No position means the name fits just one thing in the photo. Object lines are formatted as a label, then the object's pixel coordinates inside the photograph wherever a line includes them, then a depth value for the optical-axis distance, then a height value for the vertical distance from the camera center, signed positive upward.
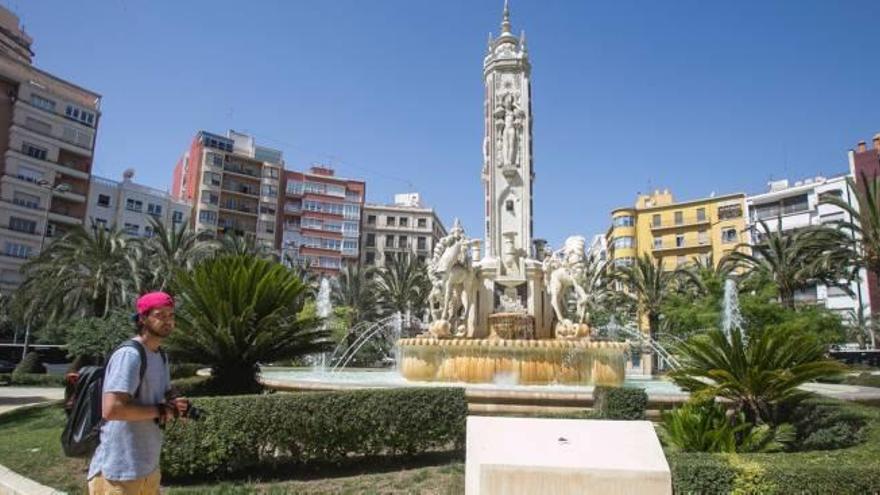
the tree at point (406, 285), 44.38 +4.67
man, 3.29 -0.44
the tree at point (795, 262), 28.50 +5.27
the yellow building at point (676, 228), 69.31 +15.43
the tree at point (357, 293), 45.53 +4.16
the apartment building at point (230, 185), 70.44 +19.12
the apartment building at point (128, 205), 59.09 +13.82
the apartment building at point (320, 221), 76.00 +16.05
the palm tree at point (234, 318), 9.87 +0.40
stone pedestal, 3.66 -0.68
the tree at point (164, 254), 30.45 +4.88
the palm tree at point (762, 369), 7.66 -0.14
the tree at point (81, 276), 28.25 +3.01
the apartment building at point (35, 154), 50.84 +16.44
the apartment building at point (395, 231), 83.75 +16.52
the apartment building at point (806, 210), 58.16 +15.84
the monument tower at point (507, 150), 18.59 +6.42
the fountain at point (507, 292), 13.98 +1.62
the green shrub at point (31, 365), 28.83 -1.46
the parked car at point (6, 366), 33.66 -1.77
